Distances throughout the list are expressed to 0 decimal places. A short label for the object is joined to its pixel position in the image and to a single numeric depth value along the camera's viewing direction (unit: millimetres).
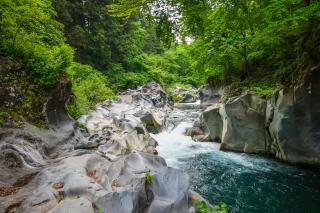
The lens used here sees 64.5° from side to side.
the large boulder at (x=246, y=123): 13086
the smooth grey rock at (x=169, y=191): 5320
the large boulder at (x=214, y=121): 15973
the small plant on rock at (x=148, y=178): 5645
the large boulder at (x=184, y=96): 39375
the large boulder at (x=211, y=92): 26828
